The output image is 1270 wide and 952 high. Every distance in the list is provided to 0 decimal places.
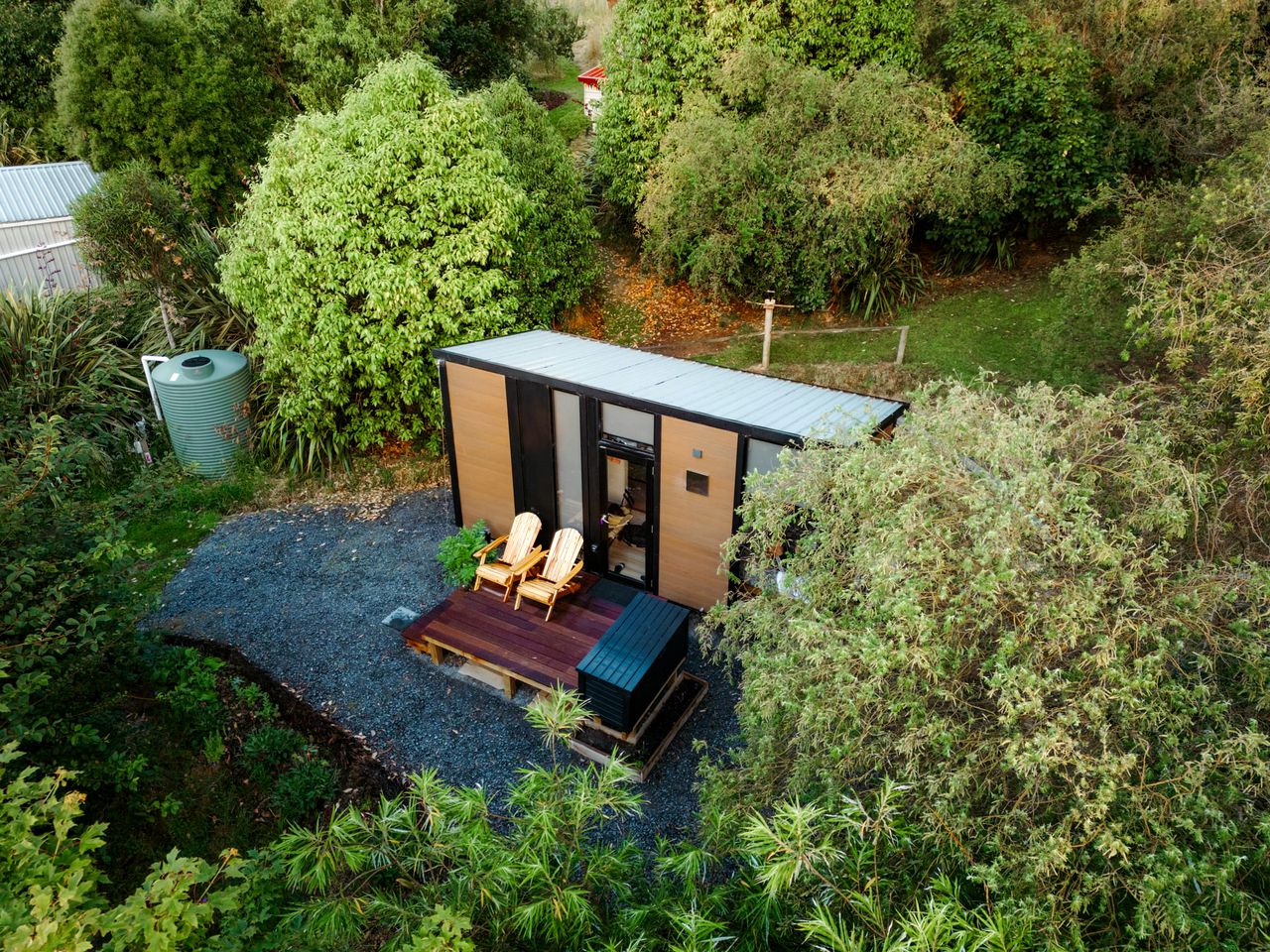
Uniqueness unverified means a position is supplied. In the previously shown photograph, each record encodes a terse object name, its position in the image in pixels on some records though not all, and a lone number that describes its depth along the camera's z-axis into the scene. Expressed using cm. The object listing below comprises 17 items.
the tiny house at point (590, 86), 2419
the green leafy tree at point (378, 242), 970
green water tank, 1066
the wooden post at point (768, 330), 1184
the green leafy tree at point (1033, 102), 1331
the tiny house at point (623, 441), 726
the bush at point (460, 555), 856
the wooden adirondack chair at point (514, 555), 796
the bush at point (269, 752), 630
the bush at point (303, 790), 598
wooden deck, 703
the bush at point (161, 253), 1114
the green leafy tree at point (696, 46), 1368
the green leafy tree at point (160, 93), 1466
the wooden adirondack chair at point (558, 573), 771
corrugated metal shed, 1369
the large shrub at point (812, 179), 1234
